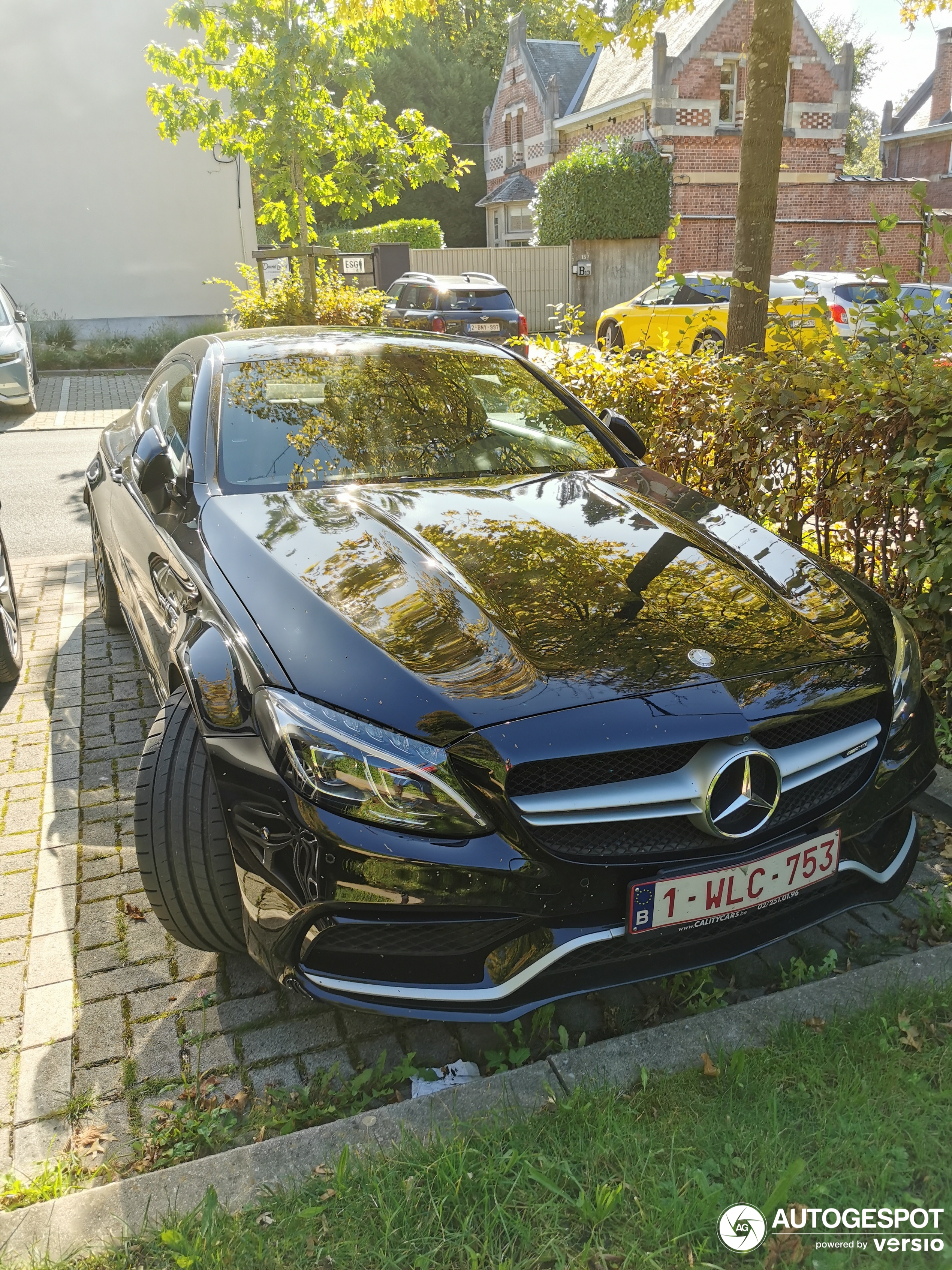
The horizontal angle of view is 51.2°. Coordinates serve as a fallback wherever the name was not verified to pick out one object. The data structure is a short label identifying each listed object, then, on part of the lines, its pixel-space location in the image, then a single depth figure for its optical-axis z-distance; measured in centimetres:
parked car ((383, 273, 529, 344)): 1714
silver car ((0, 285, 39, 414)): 1330
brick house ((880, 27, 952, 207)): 3475
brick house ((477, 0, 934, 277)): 2608
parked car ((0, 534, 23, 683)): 457
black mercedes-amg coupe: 208
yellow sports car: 1444
